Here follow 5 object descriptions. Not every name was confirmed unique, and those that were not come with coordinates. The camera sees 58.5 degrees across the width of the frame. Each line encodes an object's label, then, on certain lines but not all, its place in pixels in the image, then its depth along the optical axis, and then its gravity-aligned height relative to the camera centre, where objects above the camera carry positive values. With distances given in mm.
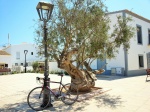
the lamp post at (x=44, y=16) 4382 +1579
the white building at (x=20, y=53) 32351 +2253
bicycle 4360 -1210
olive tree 5317 +1109
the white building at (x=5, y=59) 22983 +635
